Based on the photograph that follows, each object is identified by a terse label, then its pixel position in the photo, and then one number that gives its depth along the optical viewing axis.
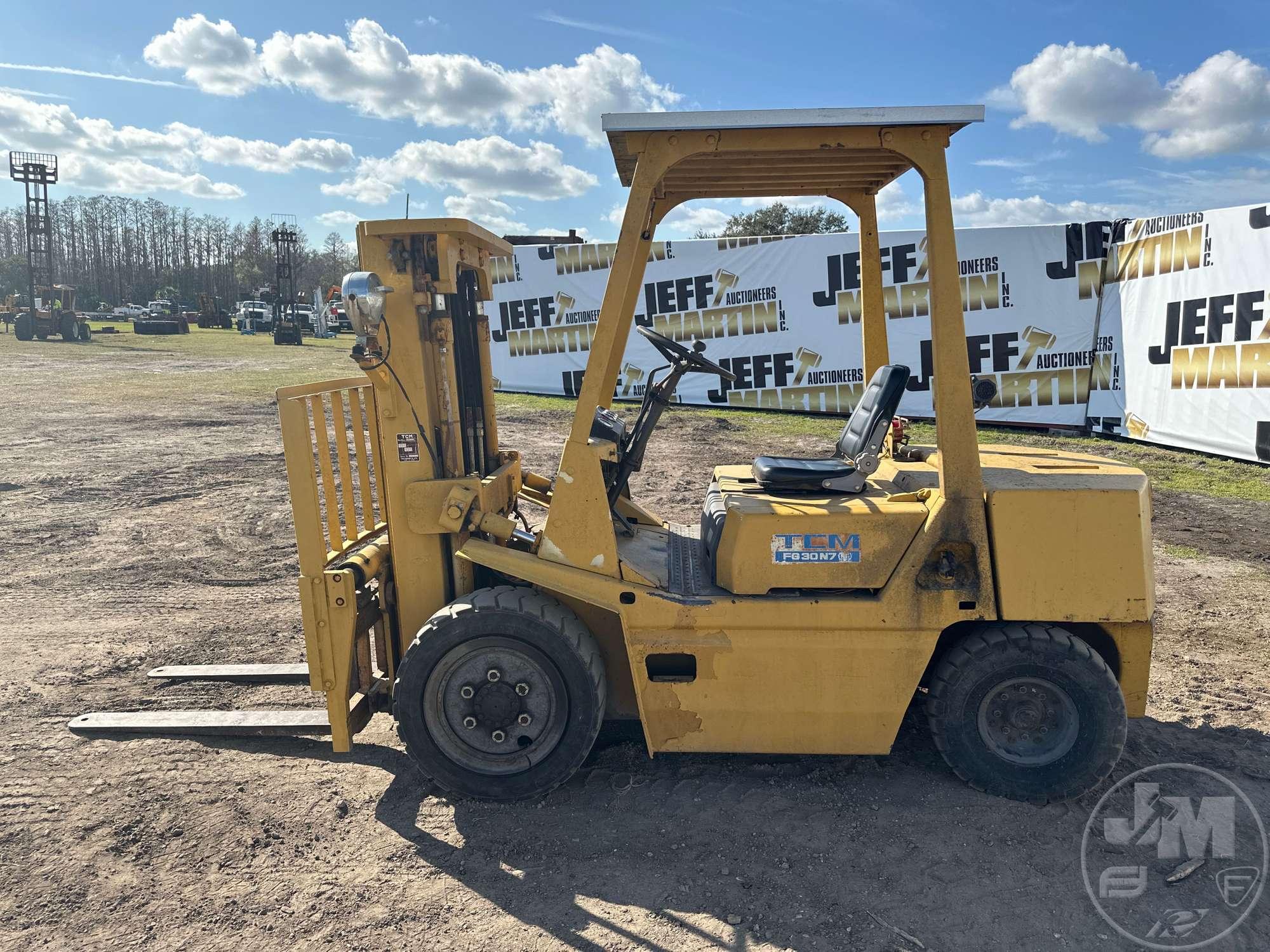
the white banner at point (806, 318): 14.05
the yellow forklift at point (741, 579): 3.47
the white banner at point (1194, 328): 10.89
